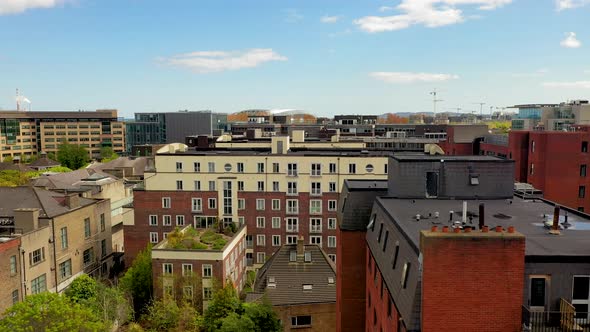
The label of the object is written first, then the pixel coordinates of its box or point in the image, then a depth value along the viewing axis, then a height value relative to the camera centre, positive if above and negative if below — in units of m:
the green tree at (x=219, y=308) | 43.35 -17.65
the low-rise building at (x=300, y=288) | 42.86 -15.84
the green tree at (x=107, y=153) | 186.25 -10.85
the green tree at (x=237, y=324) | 38.34 -16.84
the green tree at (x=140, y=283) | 54.16 -18.75
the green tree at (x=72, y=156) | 168.12 -10.77
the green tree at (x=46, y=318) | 33.16 -14.23
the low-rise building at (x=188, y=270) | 49.50 -15.70
